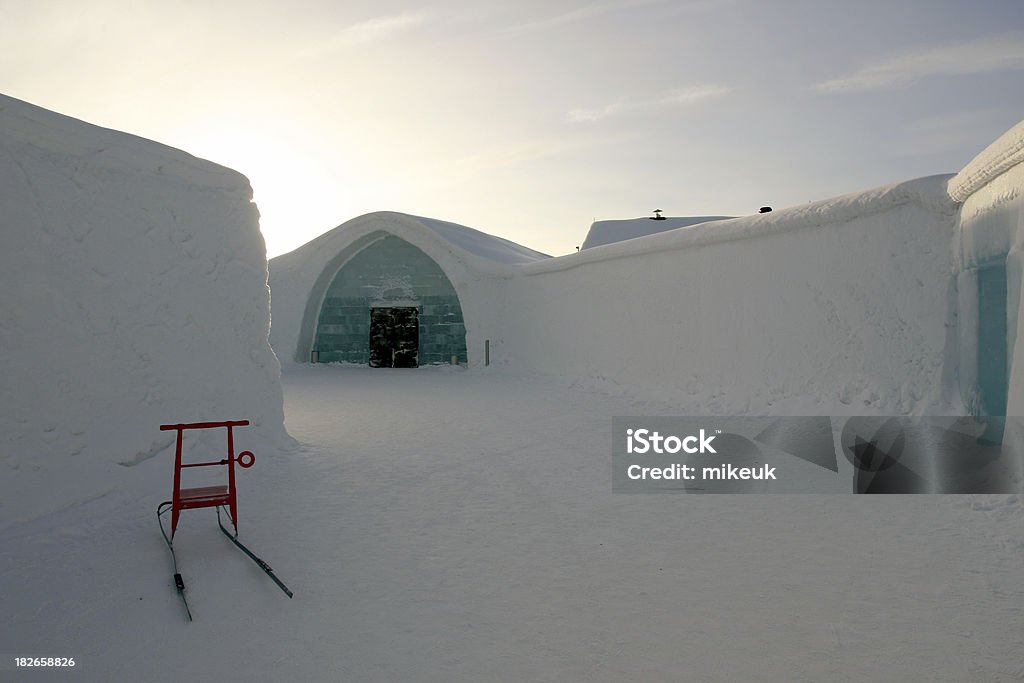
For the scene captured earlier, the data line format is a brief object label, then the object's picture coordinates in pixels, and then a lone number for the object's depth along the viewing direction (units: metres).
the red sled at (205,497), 3.92
